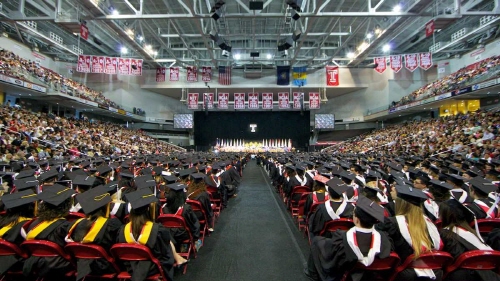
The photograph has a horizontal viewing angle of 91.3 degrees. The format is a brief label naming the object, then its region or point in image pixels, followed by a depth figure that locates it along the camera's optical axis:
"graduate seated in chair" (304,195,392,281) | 2.08
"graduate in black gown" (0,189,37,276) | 2.38
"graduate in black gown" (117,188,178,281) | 2.34
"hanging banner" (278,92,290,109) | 24.98
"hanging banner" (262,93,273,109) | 25.06
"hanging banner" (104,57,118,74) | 18.05
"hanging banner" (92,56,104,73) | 17.98
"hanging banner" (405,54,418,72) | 17.95
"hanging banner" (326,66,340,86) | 22.53
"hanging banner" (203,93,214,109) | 28.41
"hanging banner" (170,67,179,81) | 22.12
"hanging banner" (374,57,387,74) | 18.46
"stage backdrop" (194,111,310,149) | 32.41
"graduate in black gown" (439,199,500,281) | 2.18
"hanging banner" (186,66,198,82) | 22.91
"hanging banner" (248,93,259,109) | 25.16
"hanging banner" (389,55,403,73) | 18.02
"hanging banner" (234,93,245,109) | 25.16
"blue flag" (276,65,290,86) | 23.70
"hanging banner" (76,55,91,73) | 17.88
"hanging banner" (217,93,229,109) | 25.17
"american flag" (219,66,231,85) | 24.66
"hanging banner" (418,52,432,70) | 17.83
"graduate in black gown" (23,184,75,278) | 2.37
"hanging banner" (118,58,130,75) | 18.20
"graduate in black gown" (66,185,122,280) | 2.38
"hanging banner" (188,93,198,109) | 25.64
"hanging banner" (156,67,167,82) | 24.41
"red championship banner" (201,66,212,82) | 23.33
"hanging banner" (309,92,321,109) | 25.27
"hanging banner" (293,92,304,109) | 25.41
